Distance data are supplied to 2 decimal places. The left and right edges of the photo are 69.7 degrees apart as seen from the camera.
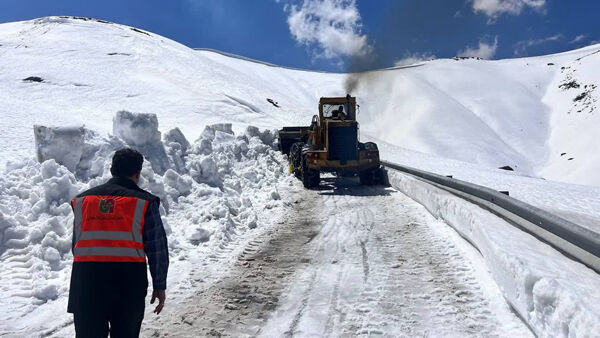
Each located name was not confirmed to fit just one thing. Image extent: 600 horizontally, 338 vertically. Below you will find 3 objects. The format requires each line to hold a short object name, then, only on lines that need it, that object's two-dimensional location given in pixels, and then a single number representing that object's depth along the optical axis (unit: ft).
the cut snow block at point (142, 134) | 31.55
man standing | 8.76
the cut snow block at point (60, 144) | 24.50
